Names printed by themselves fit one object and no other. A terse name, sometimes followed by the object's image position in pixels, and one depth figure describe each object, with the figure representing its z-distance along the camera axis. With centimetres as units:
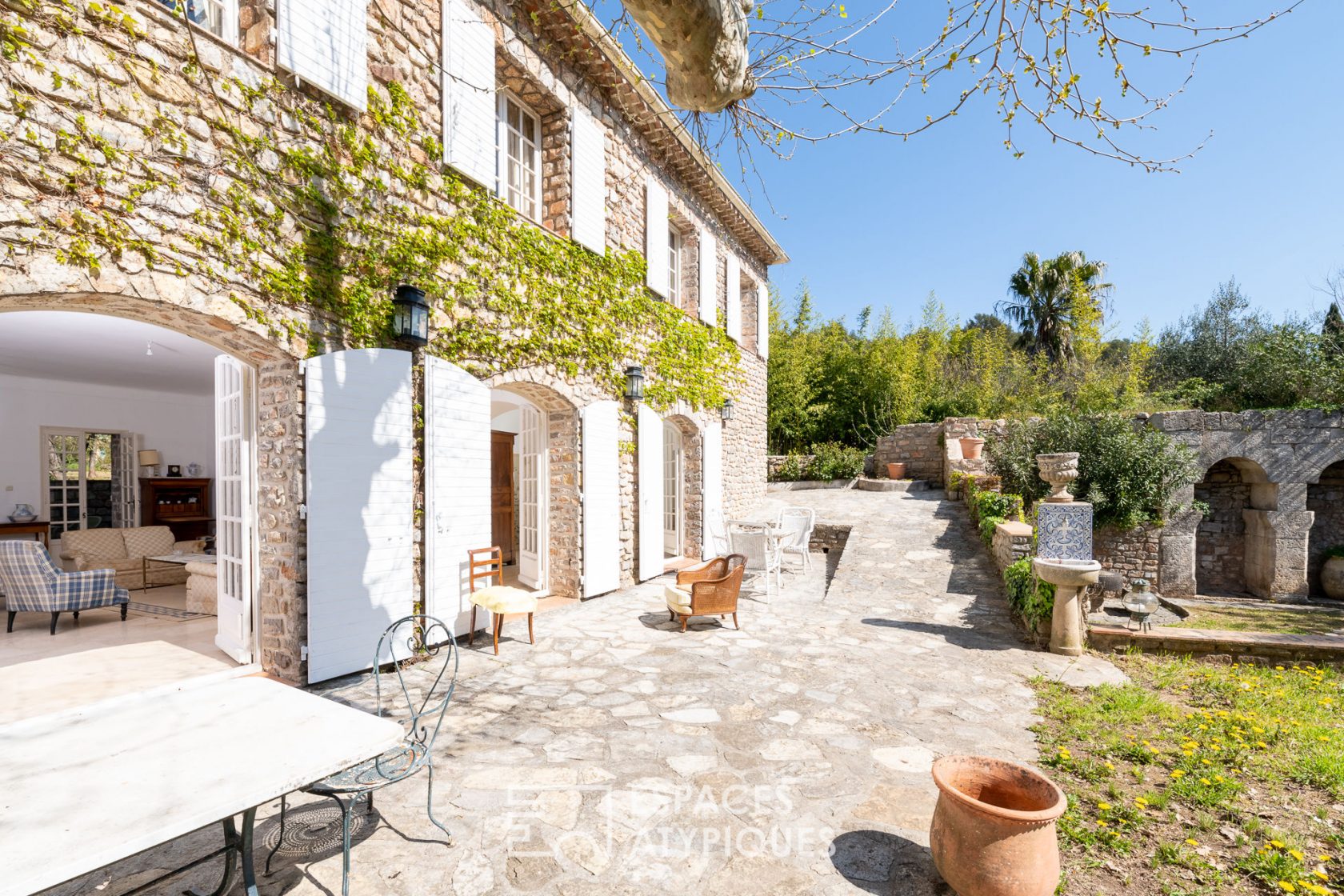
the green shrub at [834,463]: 1522
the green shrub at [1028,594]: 510
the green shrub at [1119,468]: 964
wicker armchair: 536
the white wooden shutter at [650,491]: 736
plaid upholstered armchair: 514
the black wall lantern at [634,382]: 699
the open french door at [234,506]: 416
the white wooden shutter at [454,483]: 466
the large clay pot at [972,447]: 1164
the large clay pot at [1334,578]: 1061
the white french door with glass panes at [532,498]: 650
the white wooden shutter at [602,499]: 636
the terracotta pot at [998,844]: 198
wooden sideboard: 929
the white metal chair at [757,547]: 696
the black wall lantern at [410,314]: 428
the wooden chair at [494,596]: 464
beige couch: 698
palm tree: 1944
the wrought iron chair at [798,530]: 846
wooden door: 884
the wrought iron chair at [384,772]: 199
